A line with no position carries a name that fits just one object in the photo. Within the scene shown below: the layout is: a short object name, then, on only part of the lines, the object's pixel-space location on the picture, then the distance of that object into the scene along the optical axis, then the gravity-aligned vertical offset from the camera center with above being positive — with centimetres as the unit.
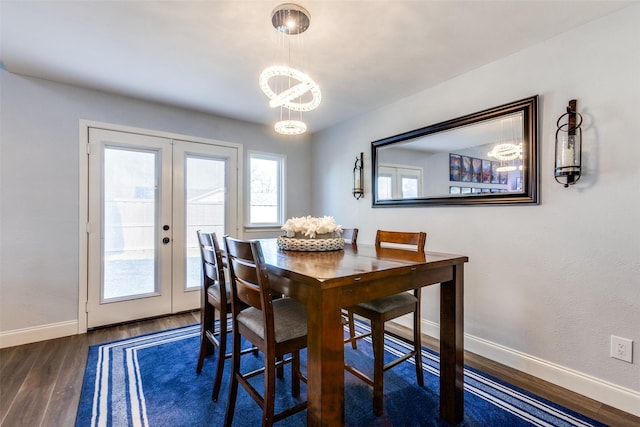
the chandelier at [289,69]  166 +79
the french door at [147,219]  289 -6
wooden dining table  112 -34
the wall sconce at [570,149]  185 +41
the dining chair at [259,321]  133 -53
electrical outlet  170 -77
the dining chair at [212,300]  179 -58
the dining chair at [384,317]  164 -60
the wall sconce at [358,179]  352 +42
